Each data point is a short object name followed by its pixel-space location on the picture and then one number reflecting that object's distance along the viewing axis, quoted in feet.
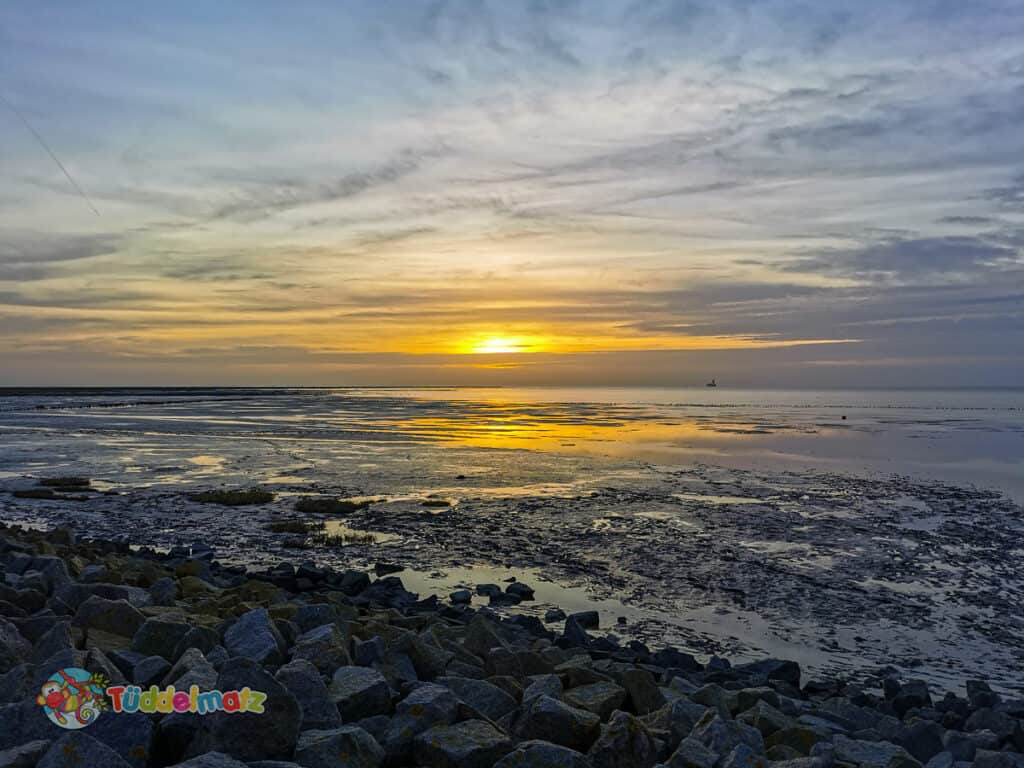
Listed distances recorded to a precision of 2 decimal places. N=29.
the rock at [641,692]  24.20
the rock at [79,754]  14.58
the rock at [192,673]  18.70
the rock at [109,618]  25.09
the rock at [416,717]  18.29
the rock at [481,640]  28.81
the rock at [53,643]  21.15
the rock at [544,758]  17.25
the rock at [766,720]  23.08
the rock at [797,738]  21.79
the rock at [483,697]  21.50
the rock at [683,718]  21.02
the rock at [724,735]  19.49
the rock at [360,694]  19.93
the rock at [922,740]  23.66
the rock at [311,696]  18.72
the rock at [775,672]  32.32
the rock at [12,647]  21.29
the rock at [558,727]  19.49
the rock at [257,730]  16.44
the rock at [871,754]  20.22
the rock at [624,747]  18.86
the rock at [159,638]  22.79
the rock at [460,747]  17.70
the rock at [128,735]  16.08
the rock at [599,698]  22.74
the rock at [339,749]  16.70
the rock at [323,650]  22.75
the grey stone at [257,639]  22.31
